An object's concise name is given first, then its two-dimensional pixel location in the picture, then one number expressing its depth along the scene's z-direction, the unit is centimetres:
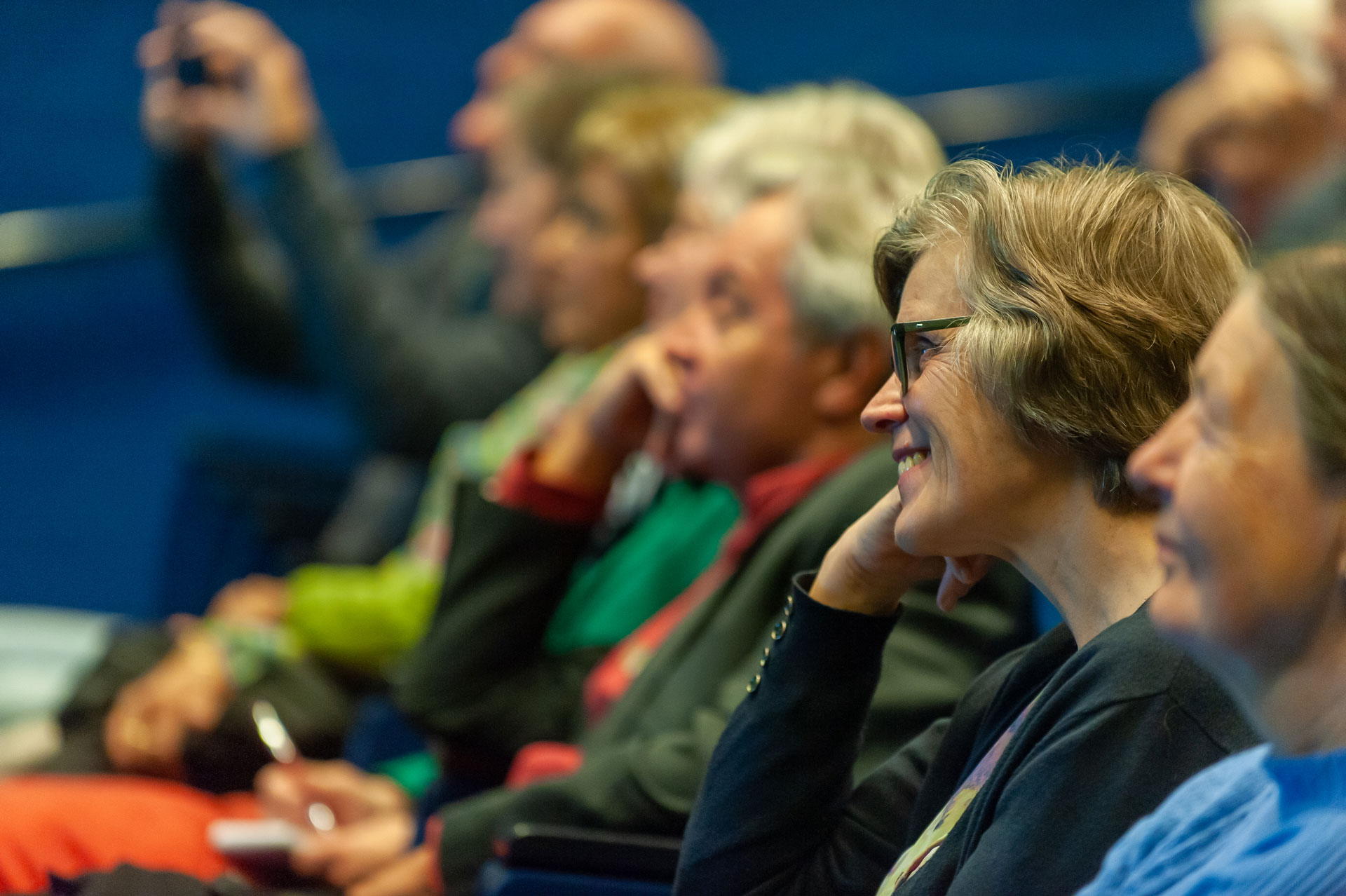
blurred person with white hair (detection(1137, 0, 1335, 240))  564
